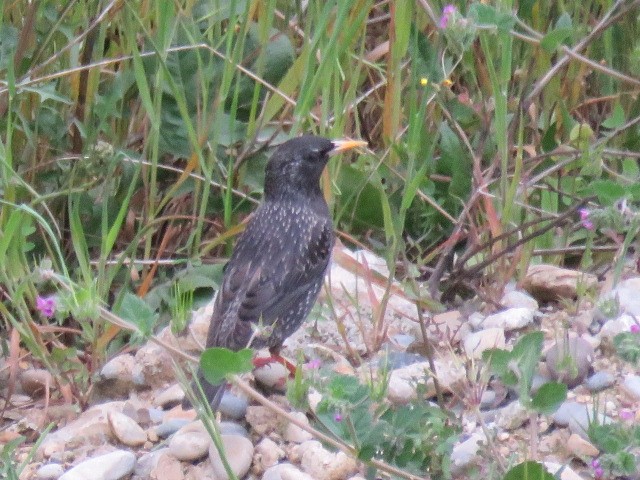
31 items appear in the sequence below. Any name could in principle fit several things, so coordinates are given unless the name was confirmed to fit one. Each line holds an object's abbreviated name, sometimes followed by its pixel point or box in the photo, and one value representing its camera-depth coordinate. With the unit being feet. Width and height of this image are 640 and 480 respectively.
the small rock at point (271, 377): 24.31
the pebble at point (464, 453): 19.66
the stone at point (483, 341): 23.71
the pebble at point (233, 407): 22.59
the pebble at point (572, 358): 21.65
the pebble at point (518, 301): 25.90
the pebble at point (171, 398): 23.66
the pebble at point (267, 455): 21.03
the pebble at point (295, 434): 21.54
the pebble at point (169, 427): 22.18
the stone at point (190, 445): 20.99
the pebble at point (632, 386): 21.13
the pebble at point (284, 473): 19.93
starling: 24.93
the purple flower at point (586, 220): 22.10
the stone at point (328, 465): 20.13
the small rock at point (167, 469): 20.76
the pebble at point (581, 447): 19.70
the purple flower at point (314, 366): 17.17
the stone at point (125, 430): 21.99
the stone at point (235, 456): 20.63
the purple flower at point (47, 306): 19.35
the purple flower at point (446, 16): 20.74
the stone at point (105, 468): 20.63
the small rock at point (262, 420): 22.00
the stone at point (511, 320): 24.81
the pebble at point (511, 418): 20.62
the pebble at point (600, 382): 21.88
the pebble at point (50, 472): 21.29
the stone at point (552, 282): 26.11
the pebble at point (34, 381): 25.14
